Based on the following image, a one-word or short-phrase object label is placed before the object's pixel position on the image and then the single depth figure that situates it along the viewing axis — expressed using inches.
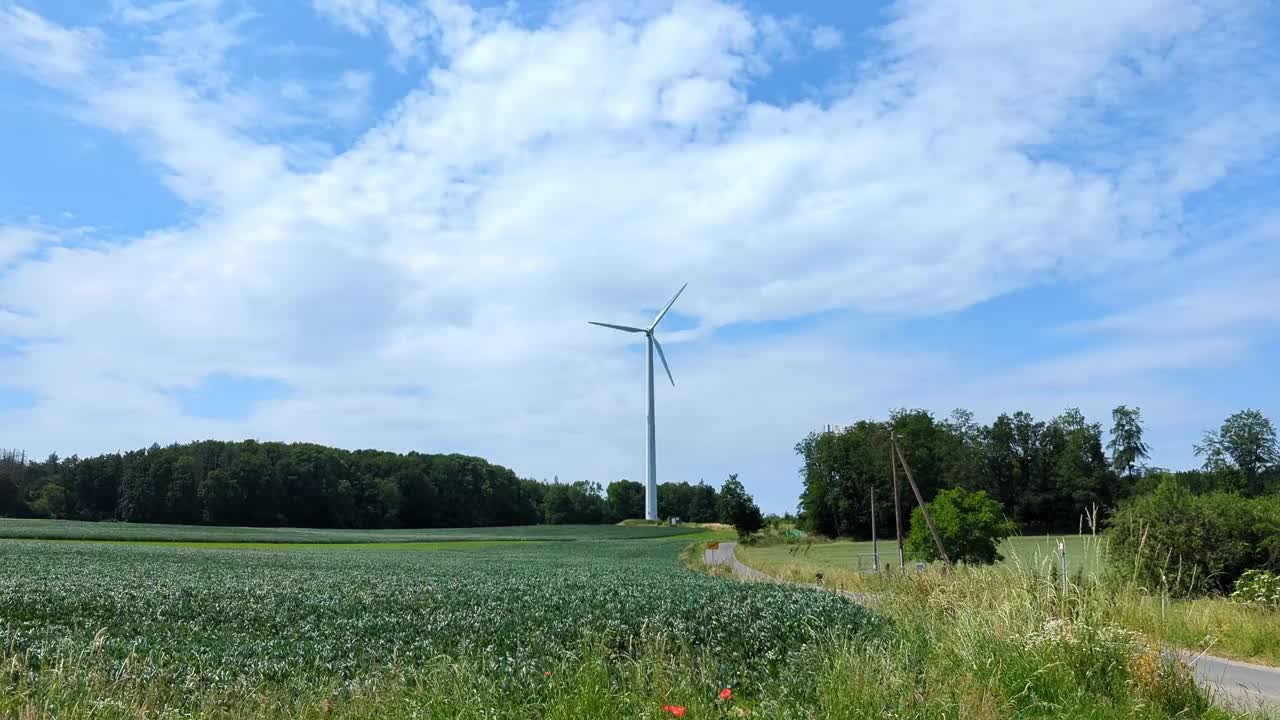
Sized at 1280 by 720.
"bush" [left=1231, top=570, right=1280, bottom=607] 663.8
